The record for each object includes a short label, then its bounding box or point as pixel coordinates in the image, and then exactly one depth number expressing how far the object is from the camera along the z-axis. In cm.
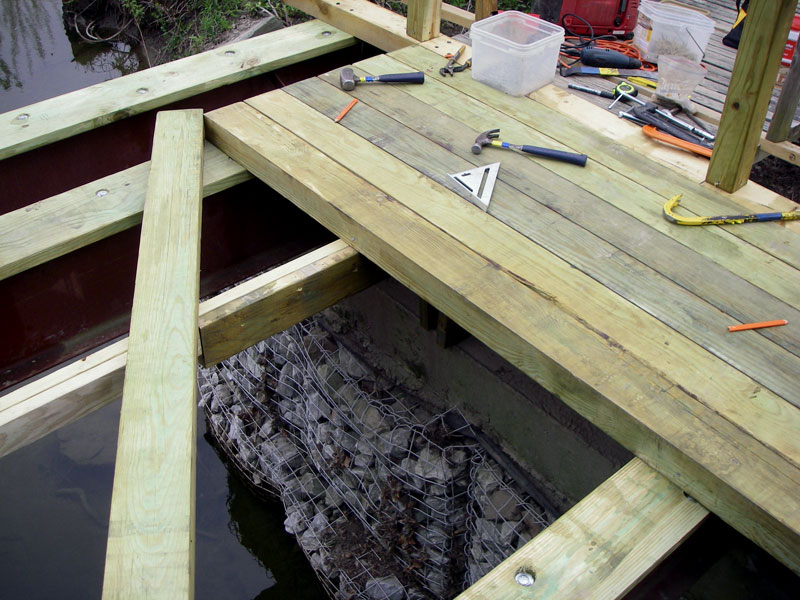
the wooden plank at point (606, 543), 135
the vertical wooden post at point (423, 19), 318
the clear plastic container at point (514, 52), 275
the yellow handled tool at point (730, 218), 213
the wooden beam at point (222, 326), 181
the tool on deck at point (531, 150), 241
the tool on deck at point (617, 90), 287
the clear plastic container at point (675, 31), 308
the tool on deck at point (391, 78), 286
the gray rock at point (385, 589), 324
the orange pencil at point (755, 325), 179
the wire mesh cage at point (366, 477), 302
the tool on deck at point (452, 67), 298
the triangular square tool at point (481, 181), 223
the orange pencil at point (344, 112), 264
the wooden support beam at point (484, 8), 331
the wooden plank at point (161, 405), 131
